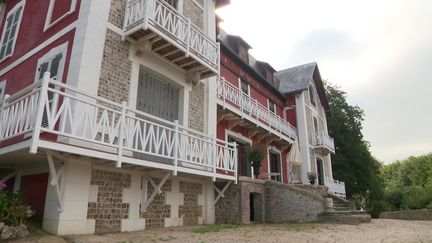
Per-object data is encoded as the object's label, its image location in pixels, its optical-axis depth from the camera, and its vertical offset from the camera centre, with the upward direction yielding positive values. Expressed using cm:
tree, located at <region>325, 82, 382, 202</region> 2641 +440
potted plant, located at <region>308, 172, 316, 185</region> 1770 +163
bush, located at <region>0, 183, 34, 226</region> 575 -10
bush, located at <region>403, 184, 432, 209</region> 1959 +68
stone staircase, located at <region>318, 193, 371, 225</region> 1194 -29
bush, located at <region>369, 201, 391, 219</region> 2106 -1
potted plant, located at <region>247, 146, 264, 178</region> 1328 +202
